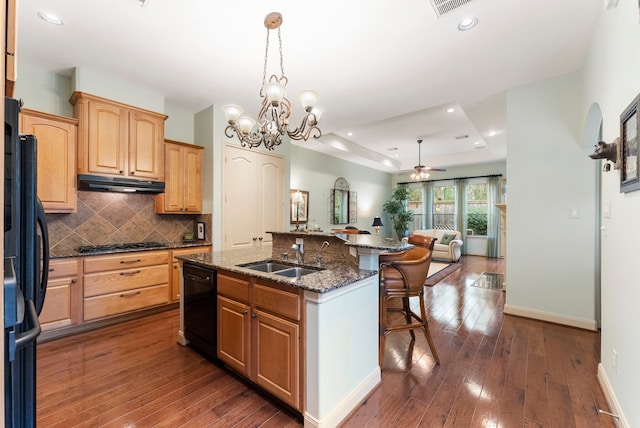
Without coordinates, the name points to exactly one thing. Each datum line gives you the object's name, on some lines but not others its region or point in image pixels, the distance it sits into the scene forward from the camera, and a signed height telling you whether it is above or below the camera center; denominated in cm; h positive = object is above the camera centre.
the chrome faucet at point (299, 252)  252 -34
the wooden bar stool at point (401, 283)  230 -56
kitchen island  167 -68
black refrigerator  90 -14
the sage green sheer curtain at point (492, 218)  830 -9
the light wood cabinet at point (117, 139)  314 +89
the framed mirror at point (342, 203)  778 +32
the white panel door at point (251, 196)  428 +29
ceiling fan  689 +105
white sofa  720 -87
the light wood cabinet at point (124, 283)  307 -80
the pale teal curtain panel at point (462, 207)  888 +25
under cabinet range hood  314 +35
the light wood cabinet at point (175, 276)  368 -81
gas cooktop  319 -40
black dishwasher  236 -82
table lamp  885 -26
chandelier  218 +86
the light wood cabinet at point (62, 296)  281 -84
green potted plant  955 +9
